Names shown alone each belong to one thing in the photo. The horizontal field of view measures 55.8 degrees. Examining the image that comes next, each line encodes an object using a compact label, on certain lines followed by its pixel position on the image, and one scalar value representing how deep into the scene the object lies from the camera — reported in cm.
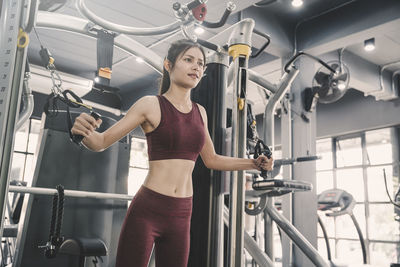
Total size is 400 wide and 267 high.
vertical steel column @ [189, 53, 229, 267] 179
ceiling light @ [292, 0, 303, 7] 449
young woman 128
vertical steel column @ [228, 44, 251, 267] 148
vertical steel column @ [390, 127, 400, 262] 725
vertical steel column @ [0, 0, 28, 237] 94
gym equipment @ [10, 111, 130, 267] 223
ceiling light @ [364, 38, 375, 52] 534
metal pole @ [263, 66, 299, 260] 255
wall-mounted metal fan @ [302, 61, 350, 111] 445
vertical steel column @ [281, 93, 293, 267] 435
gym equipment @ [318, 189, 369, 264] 499
